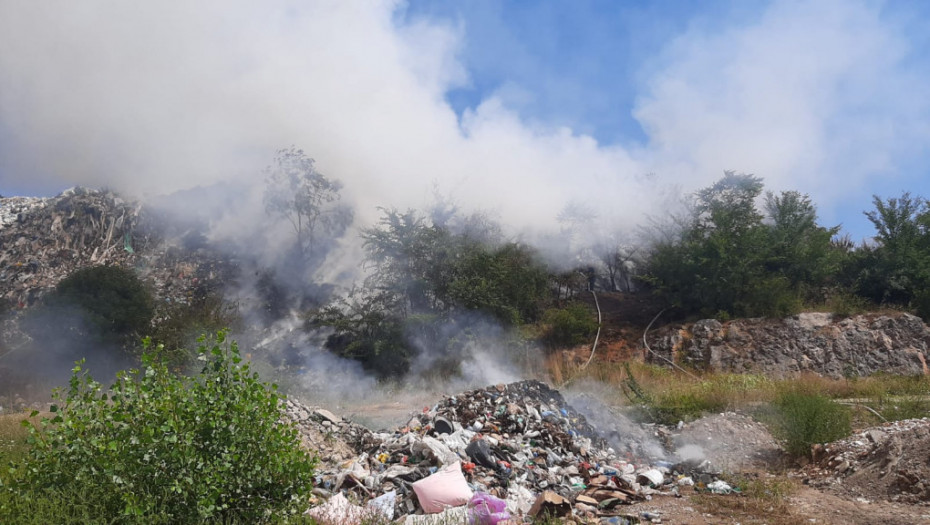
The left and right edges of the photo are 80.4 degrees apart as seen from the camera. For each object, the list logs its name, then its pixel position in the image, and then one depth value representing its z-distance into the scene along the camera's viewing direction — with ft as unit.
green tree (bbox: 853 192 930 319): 57.82
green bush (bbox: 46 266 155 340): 49.29
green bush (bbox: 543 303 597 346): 61.00
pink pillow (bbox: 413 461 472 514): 16.65
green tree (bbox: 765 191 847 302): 60.34
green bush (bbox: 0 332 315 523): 10.53
